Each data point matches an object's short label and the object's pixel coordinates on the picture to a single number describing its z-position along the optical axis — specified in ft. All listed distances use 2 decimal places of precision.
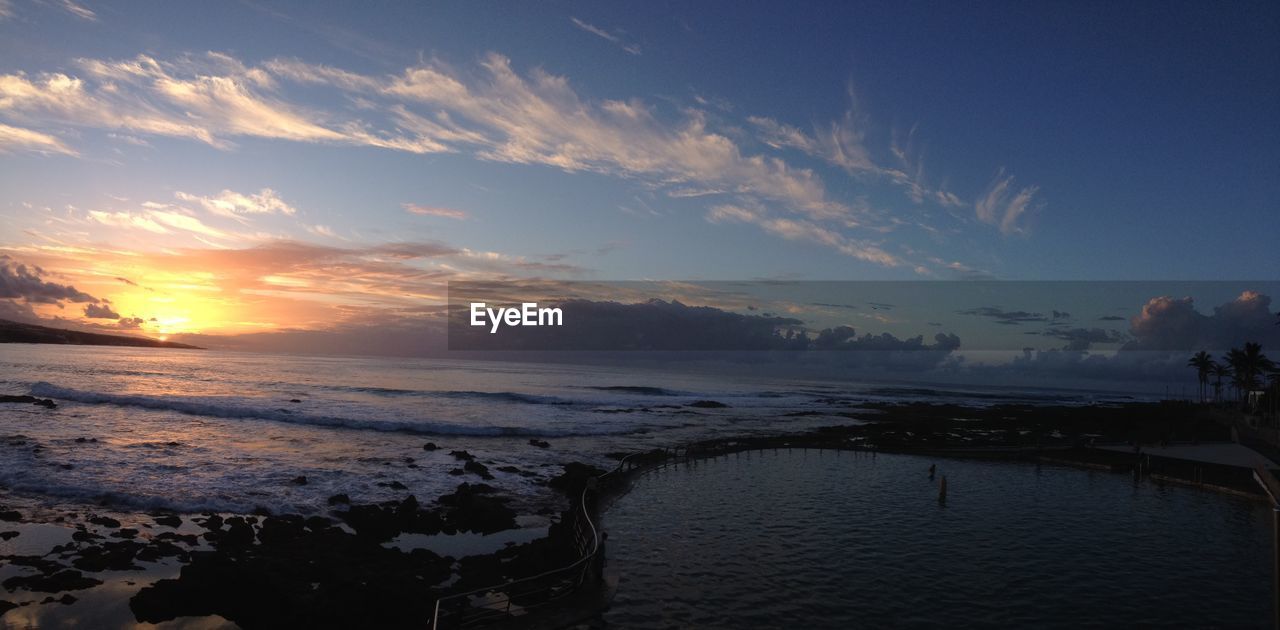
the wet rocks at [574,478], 110.52
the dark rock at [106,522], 81.56
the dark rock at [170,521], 83.19
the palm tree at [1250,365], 324.60
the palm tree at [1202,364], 411.34
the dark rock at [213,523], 81.79
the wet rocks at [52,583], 59.41
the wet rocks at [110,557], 65.21
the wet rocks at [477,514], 86.02
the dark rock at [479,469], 121.19
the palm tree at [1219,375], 388.29
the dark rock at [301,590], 52.90
